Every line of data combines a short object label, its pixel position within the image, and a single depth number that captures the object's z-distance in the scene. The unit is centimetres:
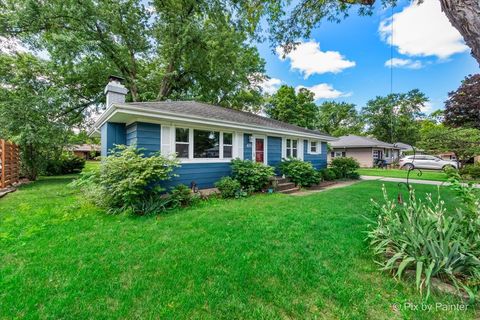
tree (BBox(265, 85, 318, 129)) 2412
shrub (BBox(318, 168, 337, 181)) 1164
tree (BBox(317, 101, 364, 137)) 3941
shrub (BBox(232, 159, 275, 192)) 778
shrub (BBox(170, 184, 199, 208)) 576
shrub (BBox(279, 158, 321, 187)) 941
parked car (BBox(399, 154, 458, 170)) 1862
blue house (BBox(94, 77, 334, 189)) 623
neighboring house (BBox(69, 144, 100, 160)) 3785
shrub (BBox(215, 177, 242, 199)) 700
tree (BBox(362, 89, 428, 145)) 3141
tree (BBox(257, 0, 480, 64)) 665
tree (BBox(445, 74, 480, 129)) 1809
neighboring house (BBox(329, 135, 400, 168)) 2403
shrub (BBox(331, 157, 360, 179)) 1293
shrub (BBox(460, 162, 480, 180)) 1359
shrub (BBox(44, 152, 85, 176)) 1456
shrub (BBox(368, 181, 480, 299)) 247
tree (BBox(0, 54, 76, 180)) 983
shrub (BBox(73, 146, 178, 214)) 512
